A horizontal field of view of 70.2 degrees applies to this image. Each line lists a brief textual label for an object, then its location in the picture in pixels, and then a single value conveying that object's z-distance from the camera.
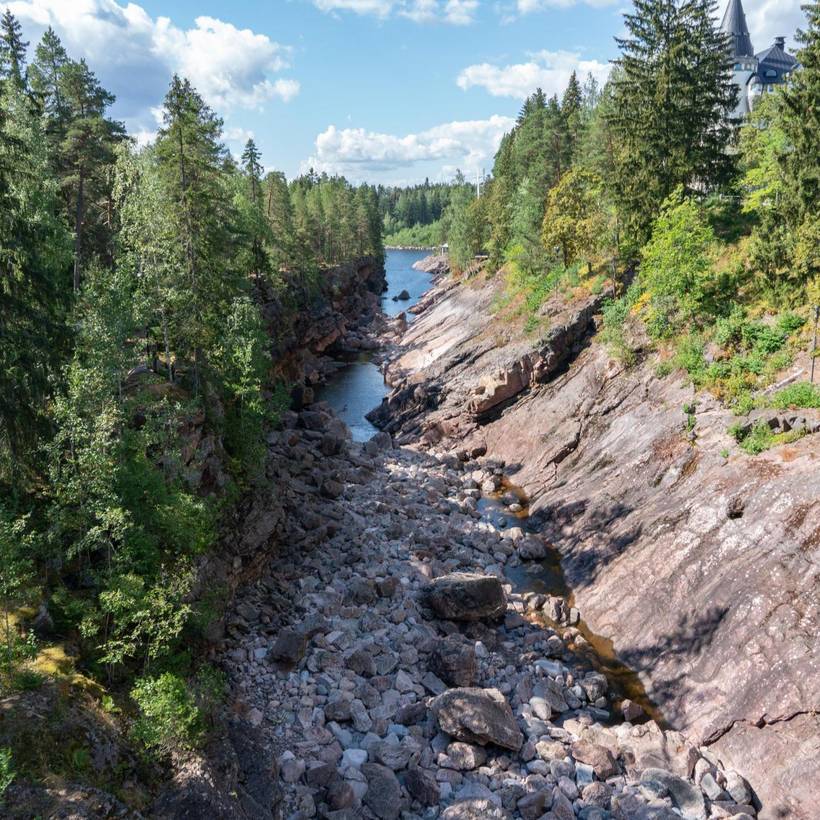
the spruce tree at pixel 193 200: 22.88
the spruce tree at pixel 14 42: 30.23
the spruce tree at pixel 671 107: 34.56
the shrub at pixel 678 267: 29.62
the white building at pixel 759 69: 93.38
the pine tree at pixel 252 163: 63.00
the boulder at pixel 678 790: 15.21
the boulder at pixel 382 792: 14.85
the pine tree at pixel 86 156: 29.94
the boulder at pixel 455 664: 19.66
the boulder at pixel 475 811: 14.70
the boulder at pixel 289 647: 19.95
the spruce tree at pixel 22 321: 15.45
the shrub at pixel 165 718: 12.74
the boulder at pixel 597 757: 16.48
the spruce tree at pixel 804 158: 24.70
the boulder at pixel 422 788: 15.27
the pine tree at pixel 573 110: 56.50
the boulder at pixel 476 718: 16.97
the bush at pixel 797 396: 22.00
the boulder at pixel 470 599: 22.80
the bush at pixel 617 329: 32.91
